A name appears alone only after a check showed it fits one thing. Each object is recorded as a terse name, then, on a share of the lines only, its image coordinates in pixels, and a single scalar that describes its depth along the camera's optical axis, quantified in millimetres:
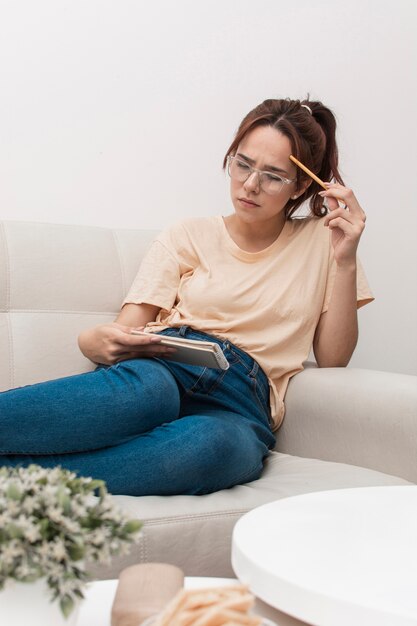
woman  1506
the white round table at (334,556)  806
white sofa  1313
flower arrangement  636
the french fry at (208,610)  630
